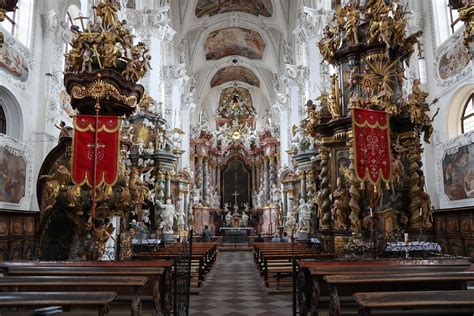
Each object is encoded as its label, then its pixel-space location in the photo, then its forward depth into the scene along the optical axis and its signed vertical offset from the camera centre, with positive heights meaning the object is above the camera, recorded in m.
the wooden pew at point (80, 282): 3.87 -0.59
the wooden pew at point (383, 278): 4.00 -0.62
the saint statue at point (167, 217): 18.83 +0.06
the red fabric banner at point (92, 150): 8.04 +1.37
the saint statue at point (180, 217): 22.71 +0.06
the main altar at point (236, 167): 33.50 +4.38
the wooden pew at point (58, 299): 3.02 -0.60
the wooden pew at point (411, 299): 3.15 -0.66
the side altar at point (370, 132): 9.09 +2.03
